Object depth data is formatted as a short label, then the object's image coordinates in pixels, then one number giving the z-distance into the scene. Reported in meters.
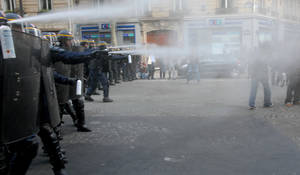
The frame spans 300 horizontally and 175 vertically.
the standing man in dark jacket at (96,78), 9.14
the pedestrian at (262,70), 7.67
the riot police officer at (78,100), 5.24
